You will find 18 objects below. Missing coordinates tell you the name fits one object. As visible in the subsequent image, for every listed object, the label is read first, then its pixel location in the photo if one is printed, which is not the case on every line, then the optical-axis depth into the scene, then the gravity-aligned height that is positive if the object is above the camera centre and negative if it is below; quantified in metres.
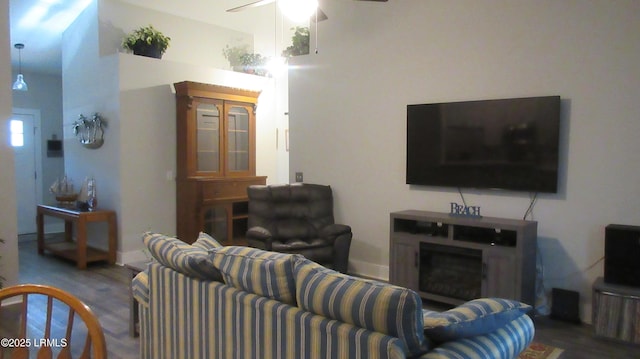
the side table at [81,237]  5.12 -0.98
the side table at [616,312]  3.04 -1.04
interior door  7.45 -0.29
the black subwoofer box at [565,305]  3.51 -1.14
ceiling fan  3.81 +1.39
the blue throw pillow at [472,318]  1.50 -0.56
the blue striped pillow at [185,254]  2.10 -0.49
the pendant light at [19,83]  6.28 +0.99
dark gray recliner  4.34 -0.69
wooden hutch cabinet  5.54 -0.08
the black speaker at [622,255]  3.11 -0.66
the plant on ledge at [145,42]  5.37 +1.36
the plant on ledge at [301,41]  5.34 +1.38
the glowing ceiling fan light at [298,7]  3.38 +1.14
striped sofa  1.42 -0.59
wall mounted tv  3.60 +0.13
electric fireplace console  3.42 -0.80
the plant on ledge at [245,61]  6.67 +1.43
